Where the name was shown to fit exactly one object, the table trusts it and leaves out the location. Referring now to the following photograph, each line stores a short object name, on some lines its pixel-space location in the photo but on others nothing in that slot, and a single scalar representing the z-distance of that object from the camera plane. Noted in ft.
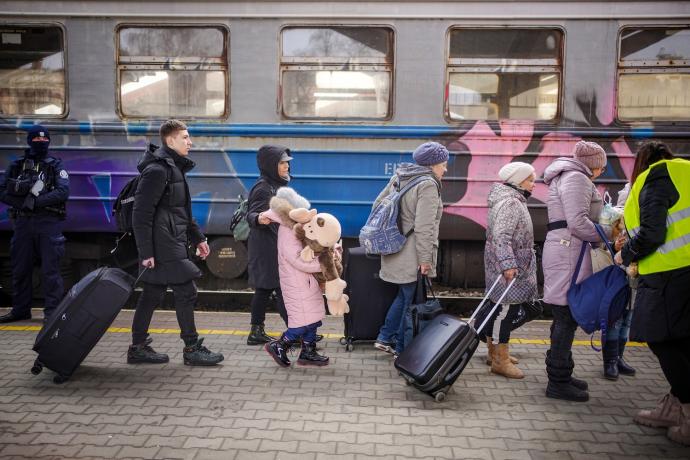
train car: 19.58
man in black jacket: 14.17
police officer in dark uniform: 17.75
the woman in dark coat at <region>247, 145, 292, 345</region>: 15.49
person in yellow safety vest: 10.73
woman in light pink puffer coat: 13.01
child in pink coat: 14.43
